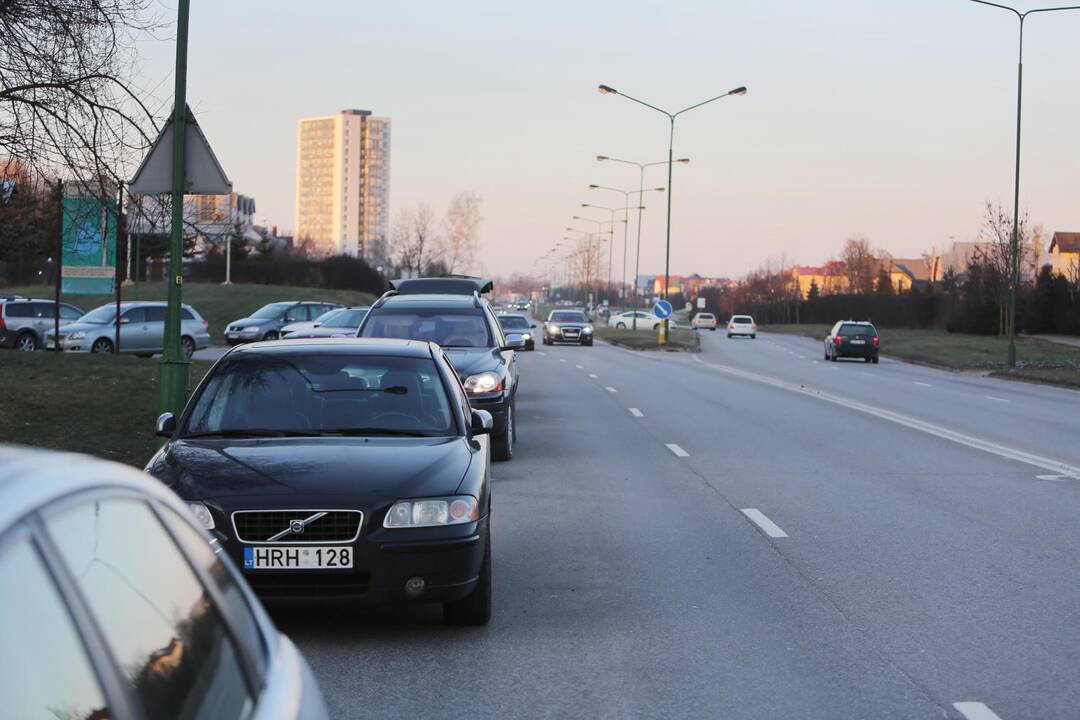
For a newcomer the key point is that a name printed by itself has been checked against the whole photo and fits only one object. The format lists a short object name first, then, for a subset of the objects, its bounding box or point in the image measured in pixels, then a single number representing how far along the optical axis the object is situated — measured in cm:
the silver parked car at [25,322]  3519
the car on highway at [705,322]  10275
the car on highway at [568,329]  5806
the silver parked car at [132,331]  3362
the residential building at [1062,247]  12906
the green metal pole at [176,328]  1277
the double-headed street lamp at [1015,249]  3841
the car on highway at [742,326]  8019
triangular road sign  1220
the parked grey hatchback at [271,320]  4466
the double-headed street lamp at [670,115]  5291
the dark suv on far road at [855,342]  4772
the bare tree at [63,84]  1445
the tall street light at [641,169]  6662
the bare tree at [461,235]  11100
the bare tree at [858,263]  13400
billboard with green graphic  1573
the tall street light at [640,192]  7953
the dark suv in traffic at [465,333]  1432
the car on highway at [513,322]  3991
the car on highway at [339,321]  3467
